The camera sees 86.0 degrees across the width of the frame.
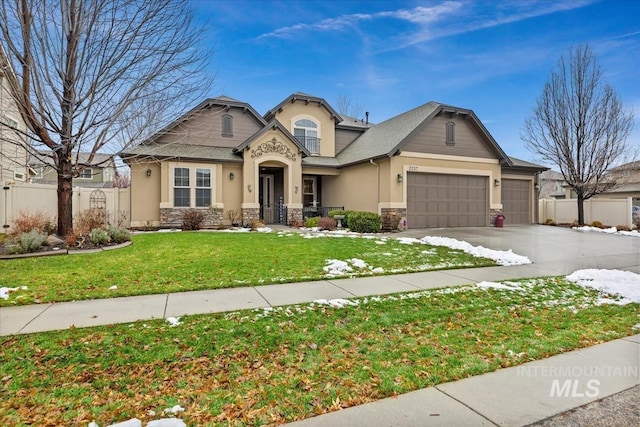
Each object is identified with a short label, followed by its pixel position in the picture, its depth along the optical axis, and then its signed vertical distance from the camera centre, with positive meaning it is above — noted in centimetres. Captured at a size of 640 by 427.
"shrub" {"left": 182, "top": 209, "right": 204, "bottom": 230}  1512 -59
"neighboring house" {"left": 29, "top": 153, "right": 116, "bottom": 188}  2941 +280
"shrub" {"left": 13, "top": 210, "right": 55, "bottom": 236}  998 -51
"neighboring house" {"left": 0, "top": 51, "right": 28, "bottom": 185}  1339 +203
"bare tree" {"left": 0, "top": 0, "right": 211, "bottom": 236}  878 +390
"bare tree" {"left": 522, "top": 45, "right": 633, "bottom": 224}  1858 +472
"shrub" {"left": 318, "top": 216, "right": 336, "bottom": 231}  1560 -75
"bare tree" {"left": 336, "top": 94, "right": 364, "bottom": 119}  3609 +1062
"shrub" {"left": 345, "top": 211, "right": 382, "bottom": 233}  1523 -65
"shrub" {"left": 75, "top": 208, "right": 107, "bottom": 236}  1045 -46
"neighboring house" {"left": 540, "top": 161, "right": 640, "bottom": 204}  1994 +199
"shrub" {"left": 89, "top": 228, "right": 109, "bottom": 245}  954 -82
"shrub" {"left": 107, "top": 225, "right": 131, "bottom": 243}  1024 -82
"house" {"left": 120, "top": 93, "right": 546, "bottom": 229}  1575 +191
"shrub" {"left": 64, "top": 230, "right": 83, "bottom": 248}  928 -86
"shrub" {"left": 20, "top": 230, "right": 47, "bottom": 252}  836 -84
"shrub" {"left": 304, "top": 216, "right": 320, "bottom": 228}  1602 -68
